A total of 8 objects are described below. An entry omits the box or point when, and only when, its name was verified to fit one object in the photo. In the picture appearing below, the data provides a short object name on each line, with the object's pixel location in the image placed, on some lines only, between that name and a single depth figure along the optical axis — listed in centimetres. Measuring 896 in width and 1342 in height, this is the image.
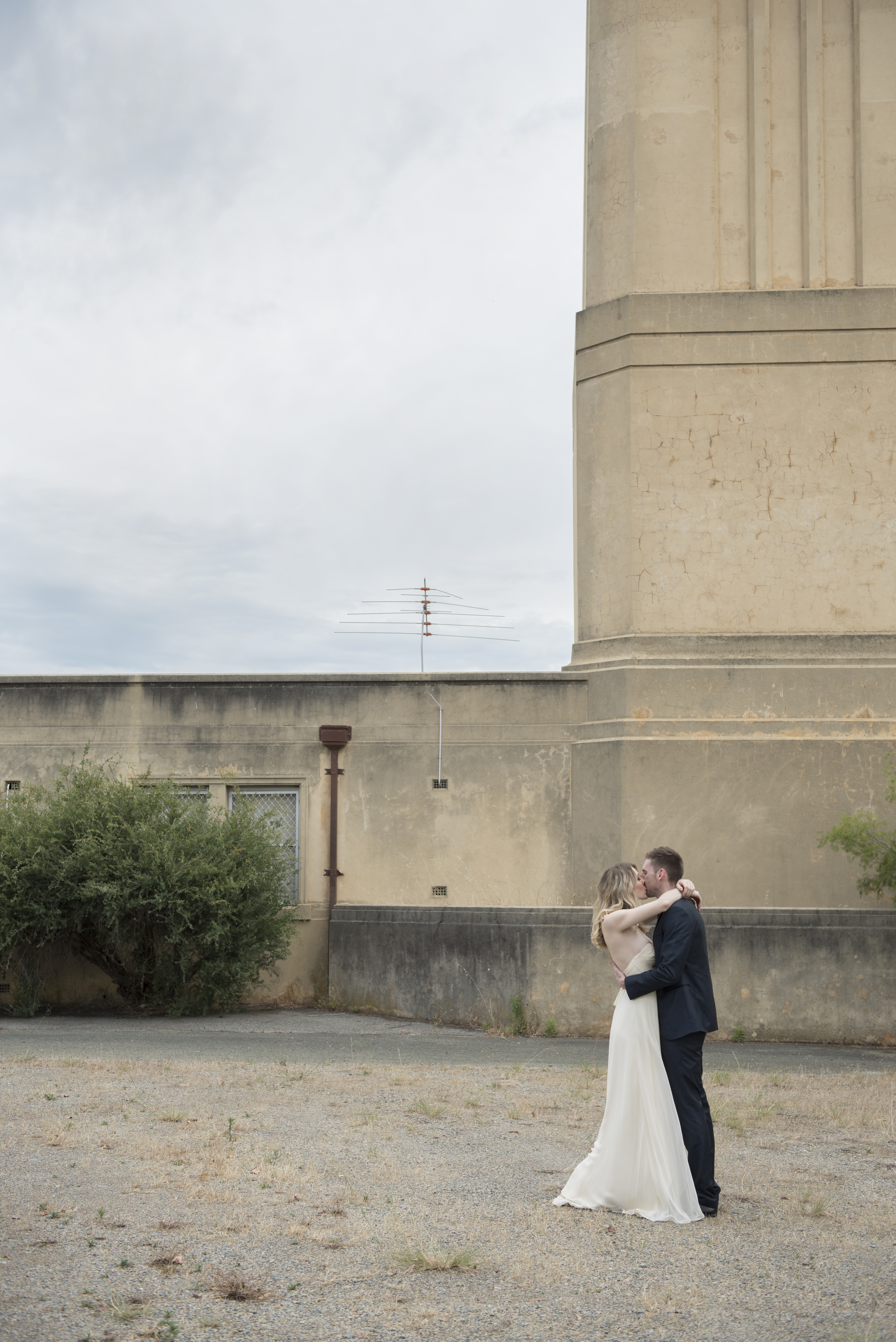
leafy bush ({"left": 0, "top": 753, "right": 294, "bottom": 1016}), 1481
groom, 652
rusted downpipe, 1714
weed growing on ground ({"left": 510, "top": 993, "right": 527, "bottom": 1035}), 1426
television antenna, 2170
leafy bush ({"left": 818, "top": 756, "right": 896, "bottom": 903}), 1435
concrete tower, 1627
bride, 643
